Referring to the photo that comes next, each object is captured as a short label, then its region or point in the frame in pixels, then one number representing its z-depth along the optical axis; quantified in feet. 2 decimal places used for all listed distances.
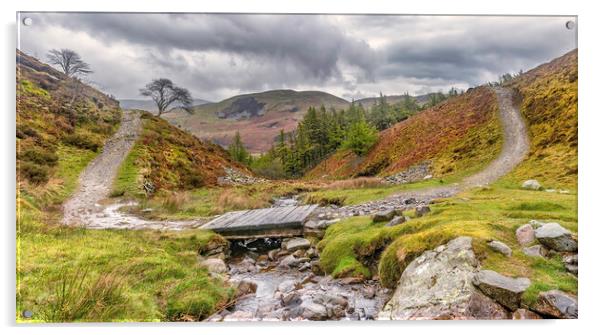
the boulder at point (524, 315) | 13.71
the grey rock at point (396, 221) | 19.53
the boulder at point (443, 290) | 13.96
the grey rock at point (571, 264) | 15.05
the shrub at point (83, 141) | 19.45
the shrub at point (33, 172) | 18.33
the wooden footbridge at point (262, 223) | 23.24
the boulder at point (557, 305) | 13.71
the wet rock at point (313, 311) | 16.48
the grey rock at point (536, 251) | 14.82
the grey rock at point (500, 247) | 14.88
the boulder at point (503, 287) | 13.56
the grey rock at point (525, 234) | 15.46
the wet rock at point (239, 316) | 16.81
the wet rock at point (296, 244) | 22.72
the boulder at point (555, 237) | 15.28
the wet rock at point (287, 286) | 18.20
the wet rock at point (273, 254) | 22.52
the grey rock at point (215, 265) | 20.11
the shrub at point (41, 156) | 18.52
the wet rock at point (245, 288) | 17.94
